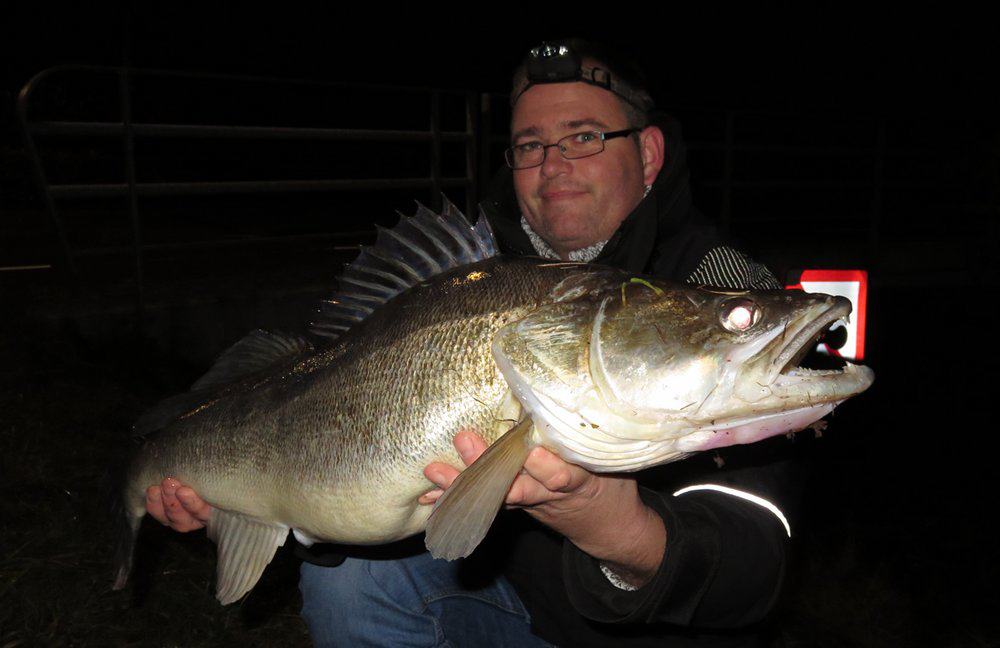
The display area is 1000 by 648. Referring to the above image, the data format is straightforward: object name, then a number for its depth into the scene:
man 0.66
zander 0.57
